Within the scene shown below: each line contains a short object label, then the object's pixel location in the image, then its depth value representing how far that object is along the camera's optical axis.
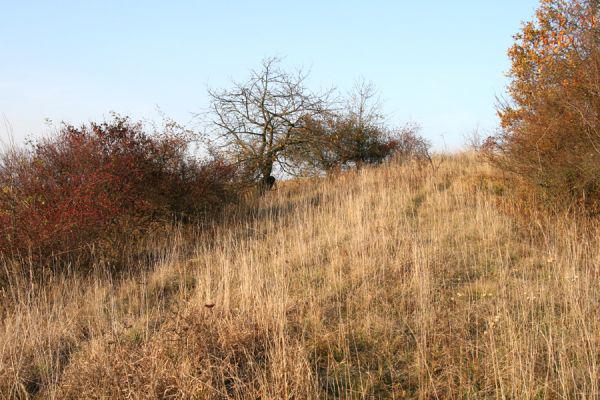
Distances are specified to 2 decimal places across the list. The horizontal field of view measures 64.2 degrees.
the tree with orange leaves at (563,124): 6.25
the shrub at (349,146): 11.95
